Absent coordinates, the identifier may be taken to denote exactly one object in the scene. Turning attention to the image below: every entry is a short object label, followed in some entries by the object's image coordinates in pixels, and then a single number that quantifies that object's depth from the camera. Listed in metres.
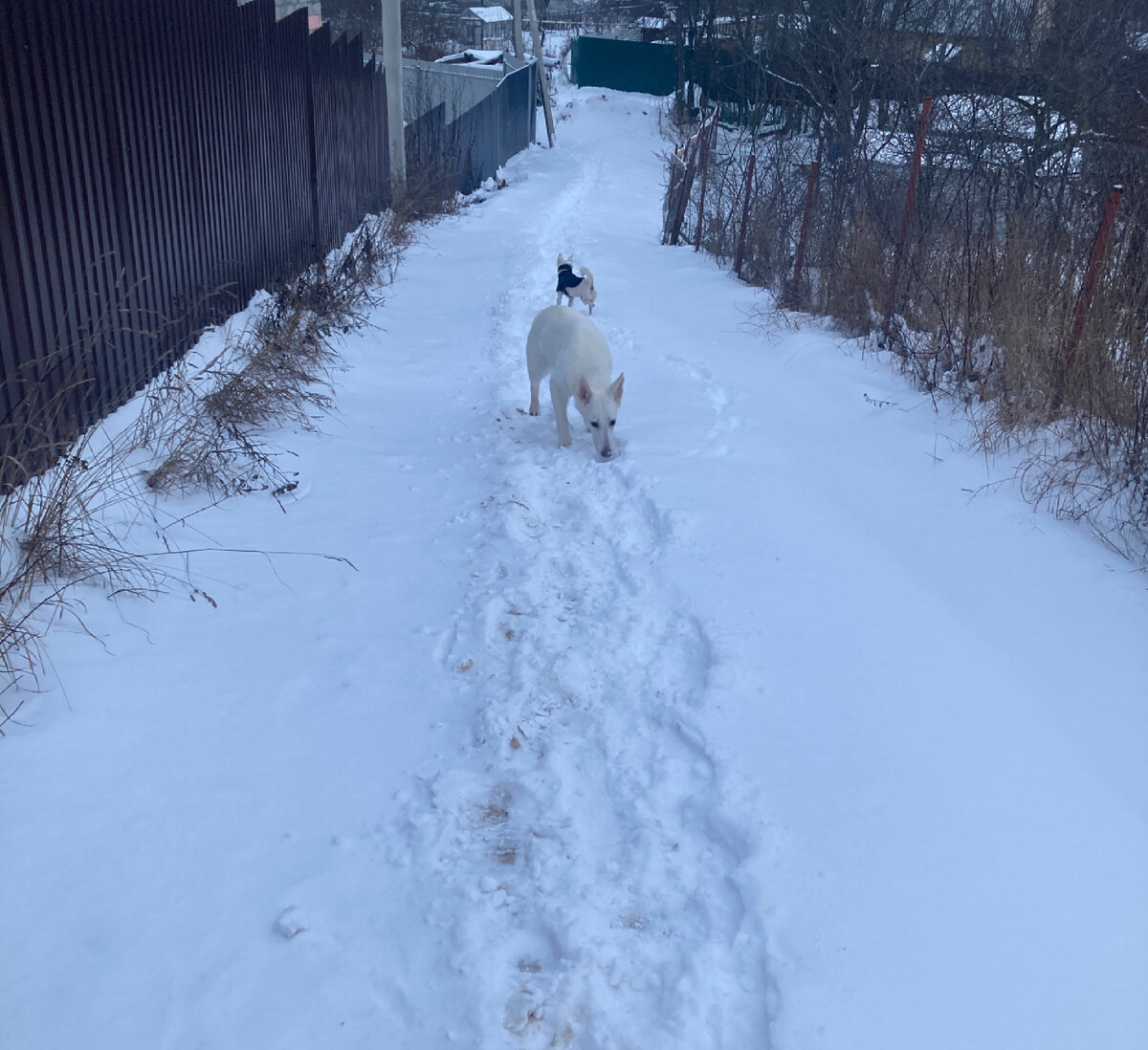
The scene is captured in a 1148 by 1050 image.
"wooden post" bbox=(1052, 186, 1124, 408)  4.80
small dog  8.88
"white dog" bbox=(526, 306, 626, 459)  5.32
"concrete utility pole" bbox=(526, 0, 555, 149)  26.45
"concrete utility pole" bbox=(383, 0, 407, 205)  13.20
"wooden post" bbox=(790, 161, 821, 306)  8.85
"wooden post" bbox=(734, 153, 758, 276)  10.62
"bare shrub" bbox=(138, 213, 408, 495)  4.57
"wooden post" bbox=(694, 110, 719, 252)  12.68
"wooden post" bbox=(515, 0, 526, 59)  27.45
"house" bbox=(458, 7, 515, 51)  47.69
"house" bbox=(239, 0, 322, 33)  12.90
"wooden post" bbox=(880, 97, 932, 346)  6.58
